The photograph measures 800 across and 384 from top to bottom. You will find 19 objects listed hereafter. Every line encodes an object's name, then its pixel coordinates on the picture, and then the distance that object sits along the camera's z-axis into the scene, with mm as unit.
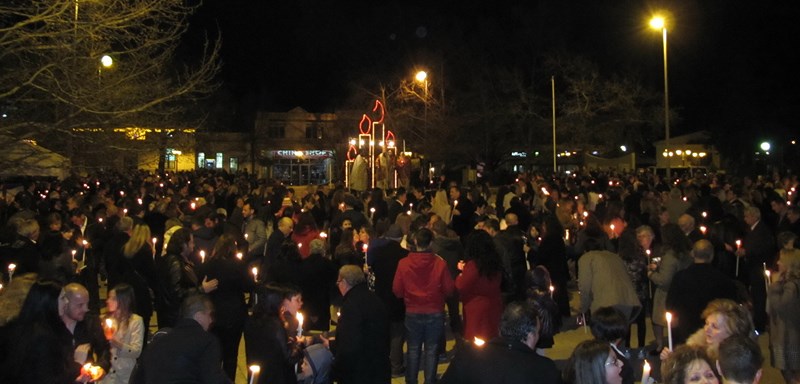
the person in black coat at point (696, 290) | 7254
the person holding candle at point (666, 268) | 8727
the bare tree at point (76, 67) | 10000
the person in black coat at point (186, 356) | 4754
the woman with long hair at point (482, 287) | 7766
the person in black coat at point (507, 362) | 4113
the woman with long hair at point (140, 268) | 7957
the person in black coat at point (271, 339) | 5363
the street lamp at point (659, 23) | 26047
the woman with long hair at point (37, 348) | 4441
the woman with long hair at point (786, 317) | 6984
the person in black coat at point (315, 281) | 8625
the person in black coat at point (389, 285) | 8781
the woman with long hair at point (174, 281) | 7617
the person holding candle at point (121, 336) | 6070
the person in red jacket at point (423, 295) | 7832
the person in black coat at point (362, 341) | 6168
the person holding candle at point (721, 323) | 5109
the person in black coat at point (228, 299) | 7602
